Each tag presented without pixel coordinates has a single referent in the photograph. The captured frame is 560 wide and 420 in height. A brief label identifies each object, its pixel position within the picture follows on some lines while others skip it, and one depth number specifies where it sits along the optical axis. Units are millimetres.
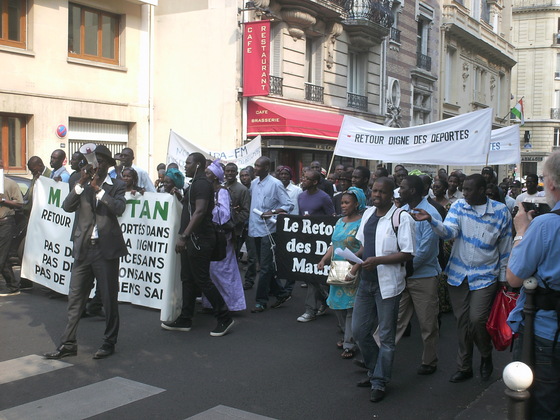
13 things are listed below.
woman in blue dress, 5941
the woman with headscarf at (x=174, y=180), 7911
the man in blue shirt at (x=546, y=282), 3197
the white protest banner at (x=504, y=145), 11281
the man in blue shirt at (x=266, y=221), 8227
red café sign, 18078
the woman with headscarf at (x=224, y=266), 7695
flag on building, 28550
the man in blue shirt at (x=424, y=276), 5566
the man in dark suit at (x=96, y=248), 5871
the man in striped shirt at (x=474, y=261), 5382
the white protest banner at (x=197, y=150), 12734
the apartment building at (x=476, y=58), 33906
